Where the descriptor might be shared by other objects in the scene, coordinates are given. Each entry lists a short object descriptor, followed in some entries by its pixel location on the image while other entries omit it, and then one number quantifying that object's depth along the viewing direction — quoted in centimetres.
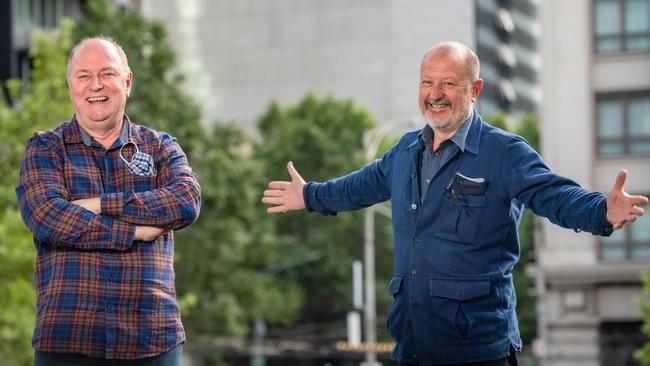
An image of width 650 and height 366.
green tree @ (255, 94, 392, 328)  6359
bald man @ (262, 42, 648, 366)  524
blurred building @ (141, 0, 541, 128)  10138
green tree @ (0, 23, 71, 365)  3186
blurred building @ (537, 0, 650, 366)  4606
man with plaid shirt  502
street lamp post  4231
